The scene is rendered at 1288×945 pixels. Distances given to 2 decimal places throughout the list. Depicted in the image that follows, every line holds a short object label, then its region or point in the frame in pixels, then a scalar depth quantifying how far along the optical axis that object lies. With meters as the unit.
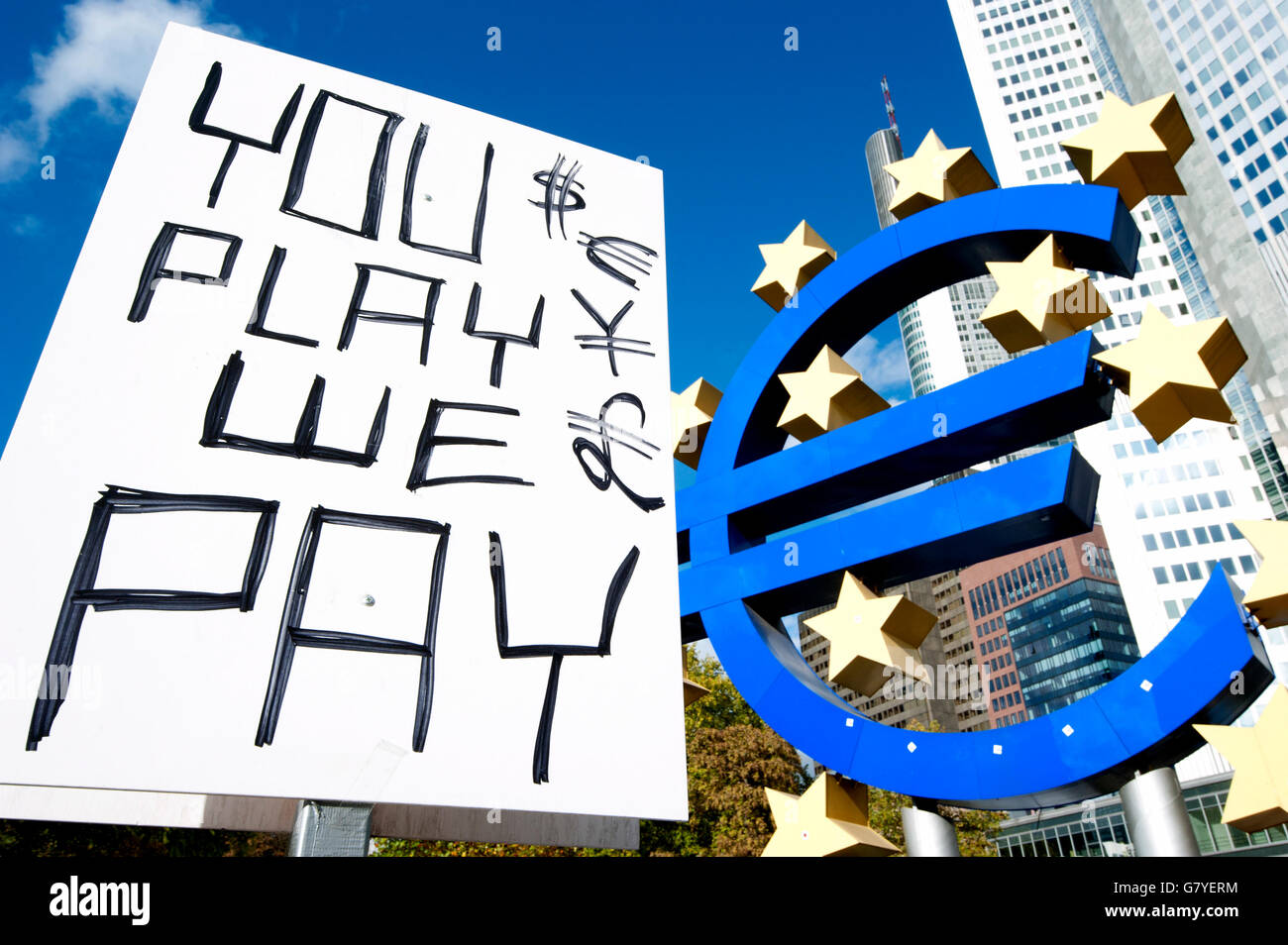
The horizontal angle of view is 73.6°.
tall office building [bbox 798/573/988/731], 105.25
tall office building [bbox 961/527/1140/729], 94.69
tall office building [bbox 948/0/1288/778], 68.75
